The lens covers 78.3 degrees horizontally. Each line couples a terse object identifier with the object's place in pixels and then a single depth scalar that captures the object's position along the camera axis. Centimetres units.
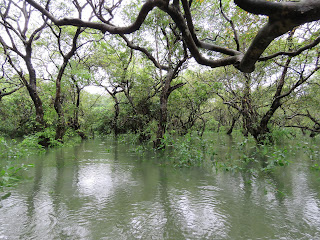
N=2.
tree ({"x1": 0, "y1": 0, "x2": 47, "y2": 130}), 945
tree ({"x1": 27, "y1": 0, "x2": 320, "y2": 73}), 214
